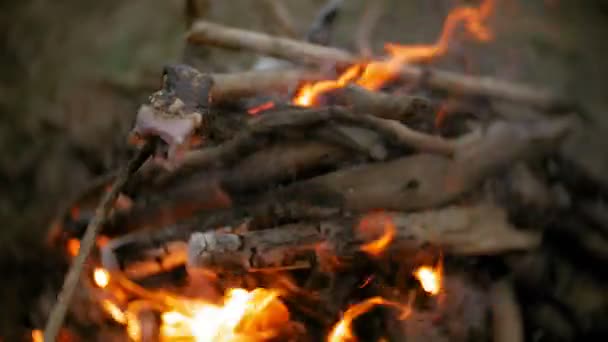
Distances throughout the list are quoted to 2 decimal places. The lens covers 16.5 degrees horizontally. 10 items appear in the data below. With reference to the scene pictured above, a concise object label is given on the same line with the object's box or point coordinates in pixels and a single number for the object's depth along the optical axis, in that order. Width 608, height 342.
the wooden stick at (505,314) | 1.50
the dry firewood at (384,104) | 1.46
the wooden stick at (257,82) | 1.49
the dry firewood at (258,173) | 1.50
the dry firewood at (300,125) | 1.48
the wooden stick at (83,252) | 1.41
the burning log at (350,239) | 1.44
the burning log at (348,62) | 1.57
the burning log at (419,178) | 1.49
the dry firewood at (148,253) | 1.49
